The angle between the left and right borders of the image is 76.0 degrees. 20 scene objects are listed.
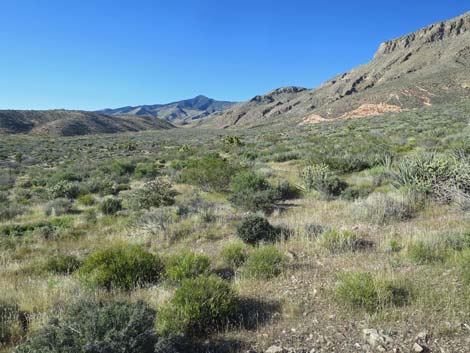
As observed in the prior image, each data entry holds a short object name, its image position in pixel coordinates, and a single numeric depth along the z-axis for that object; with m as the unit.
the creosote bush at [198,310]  3.26
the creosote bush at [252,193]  8.61
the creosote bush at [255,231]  6.08
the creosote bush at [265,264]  4.55
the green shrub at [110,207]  9.73
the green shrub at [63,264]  5.42
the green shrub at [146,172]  16.48
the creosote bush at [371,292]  3.49
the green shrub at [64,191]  12.70
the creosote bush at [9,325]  3.24
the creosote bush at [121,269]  4.46
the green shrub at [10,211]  9.91
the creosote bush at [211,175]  11.68
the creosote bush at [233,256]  5.19
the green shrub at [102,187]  13.13
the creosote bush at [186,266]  4.43
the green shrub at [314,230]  5.99
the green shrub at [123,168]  18.08
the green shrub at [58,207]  10.16
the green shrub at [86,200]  11.21
